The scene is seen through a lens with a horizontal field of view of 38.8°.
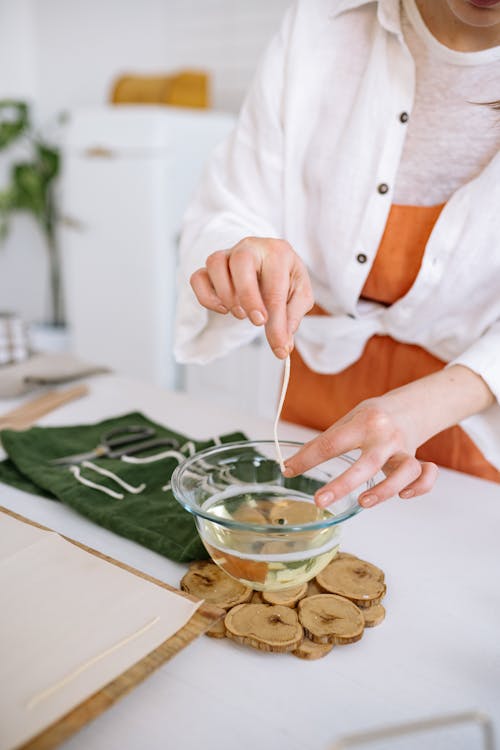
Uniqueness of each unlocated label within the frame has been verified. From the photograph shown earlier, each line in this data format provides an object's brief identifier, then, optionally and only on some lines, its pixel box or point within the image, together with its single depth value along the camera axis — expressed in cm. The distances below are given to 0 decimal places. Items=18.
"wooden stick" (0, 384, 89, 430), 105
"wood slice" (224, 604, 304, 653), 59
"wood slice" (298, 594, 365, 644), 60
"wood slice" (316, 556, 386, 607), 65
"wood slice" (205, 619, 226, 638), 61
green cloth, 74
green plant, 331
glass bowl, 61
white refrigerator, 252
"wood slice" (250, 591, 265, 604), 65
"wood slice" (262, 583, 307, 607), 64
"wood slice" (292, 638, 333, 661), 58
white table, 51
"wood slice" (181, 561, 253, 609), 64
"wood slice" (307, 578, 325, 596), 67
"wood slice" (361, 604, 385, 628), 63
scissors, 91
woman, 88
